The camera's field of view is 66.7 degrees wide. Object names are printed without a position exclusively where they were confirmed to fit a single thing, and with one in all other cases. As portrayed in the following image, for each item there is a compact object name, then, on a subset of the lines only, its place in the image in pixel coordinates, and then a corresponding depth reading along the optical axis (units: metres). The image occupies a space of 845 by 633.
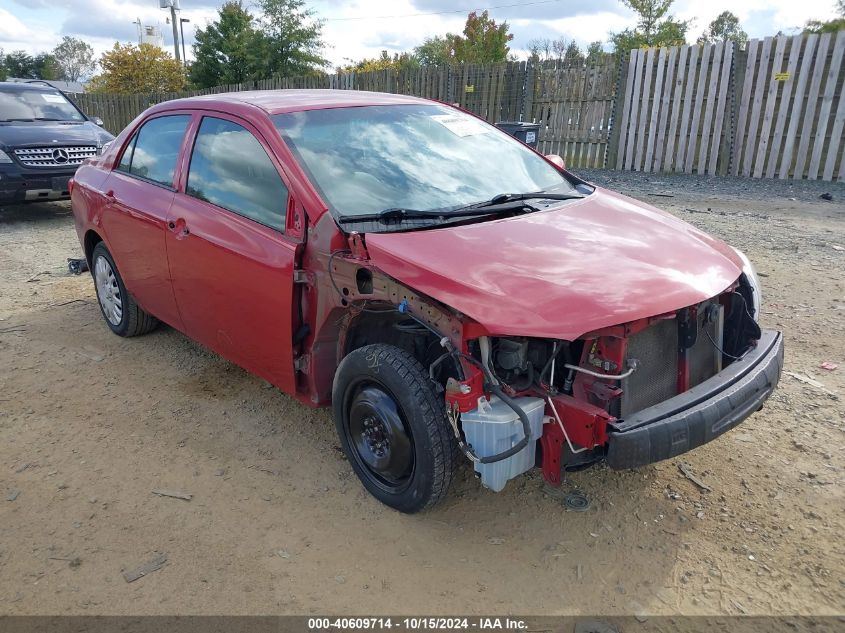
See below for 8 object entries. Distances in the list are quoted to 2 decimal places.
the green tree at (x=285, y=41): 26.17
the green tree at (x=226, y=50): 26.81
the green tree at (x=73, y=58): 74.81
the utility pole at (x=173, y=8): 38.92
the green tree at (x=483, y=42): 33.22
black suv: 8.76
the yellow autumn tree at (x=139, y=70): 31.73
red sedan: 2.48
